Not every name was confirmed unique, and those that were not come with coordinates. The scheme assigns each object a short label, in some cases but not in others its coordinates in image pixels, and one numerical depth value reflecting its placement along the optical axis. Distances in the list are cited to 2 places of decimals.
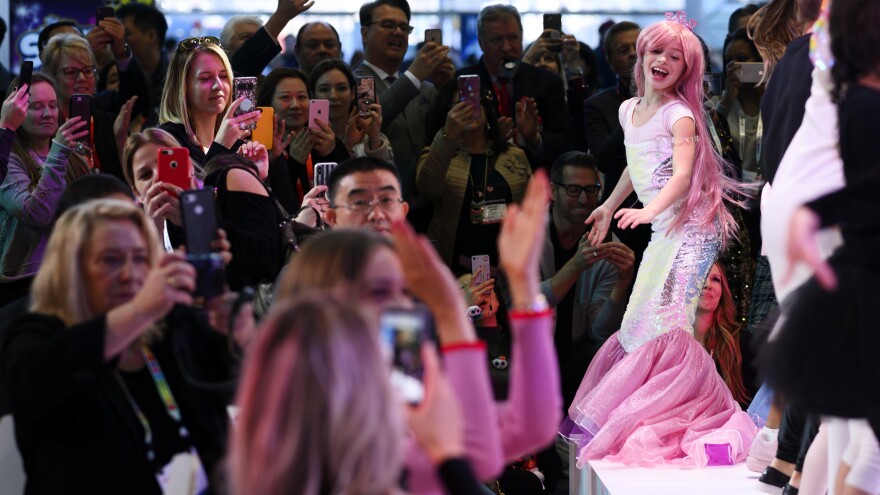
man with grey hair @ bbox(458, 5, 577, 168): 11.21
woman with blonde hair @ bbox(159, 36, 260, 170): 8.38
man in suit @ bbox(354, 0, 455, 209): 11.06
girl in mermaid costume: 8.70
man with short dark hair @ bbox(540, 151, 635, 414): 9.89
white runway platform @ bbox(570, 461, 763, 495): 7.87
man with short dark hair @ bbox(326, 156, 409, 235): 6.60
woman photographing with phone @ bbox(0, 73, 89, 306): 9.45
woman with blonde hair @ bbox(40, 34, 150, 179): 10.37
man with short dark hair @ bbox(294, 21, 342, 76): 12.32
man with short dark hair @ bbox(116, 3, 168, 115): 11.98
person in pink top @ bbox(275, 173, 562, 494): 4.18
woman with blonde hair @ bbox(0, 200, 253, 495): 4.61
